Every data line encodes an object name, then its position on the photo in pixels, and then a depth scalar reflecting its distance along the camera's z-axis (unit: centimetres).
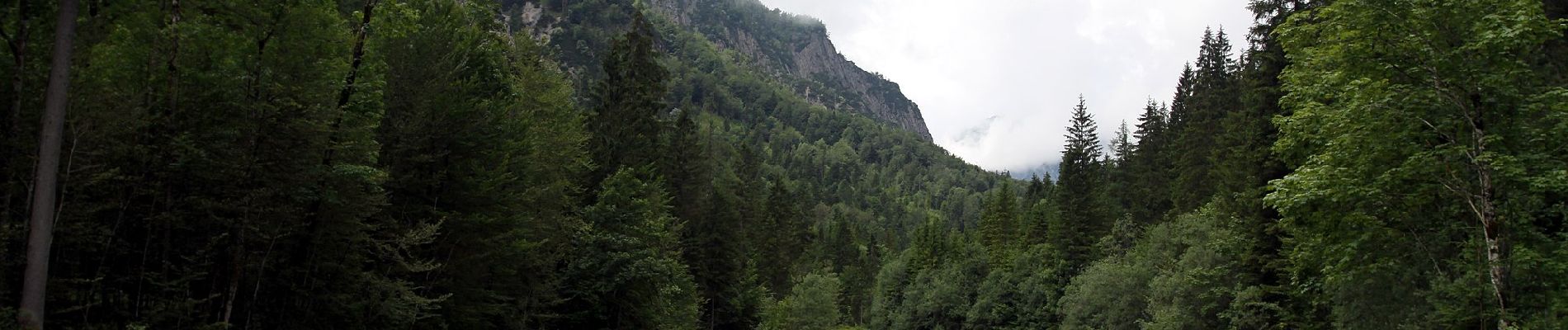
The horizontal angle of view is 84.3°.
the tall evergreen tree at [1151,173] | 5488
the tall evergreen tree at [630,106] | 3819
